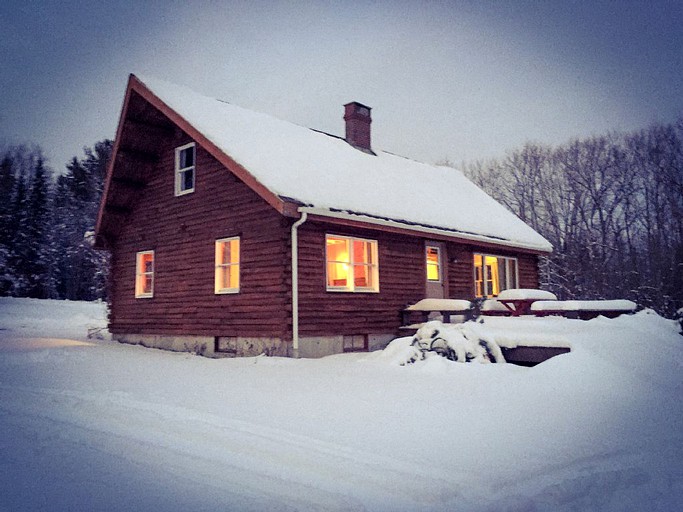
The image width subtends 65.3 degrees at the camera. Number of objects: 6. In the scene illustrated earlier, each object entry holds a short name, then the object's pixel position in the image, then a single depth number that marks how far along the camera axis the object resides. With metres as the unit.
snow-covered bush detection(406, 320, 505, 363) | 10.20
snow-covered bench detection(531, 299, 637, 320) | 13.80
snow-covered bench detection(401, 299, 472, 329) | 14.85
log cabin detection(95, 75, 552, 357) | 12.84
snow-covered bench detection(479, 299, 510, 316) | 16.72
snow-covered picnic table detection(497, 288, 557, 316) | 15.43
